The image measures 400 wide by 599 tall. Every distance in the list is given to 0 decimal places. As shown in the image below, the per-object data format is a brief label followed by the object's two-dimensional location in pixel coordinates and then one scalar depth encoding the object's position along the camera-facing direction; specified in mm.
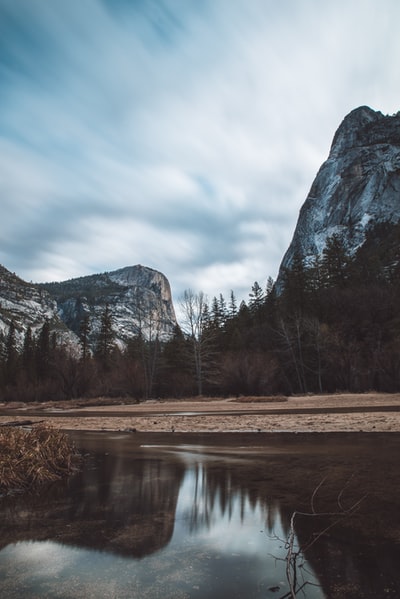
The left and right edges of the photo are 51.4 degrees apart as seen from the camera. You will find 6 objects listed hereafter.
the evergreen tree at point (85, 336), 72950
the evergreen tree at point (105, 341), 70888
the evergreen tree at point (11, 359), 80438
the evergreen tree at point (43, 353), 75500
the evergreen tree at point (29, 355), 78662
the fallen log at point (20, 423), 20484
